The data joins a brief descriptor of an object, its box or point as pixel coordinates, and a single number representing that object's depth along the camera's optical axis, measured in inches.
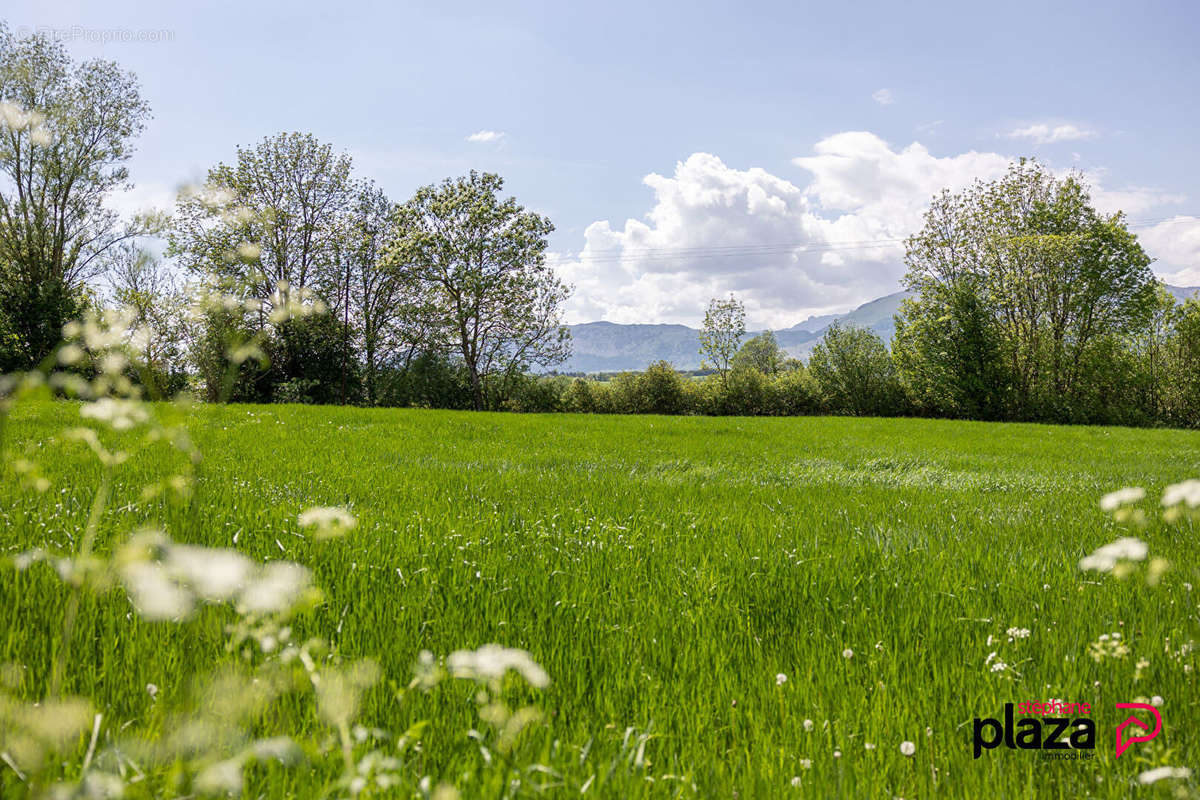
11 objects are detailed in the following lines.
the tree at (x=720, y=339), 2255.2
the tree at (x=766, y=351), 5426.2
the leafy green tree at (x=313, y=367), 1386.4
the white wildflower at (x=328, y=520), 62.9
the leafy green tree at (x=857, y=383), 1788.9
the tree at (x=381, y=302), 1768.0
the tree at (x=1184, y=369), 1656.0
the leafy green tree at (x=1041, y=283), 1642.5
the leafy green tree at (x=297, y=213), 1486.2
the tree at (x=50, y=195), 1142.3
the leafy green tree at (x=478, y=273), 1744.6
